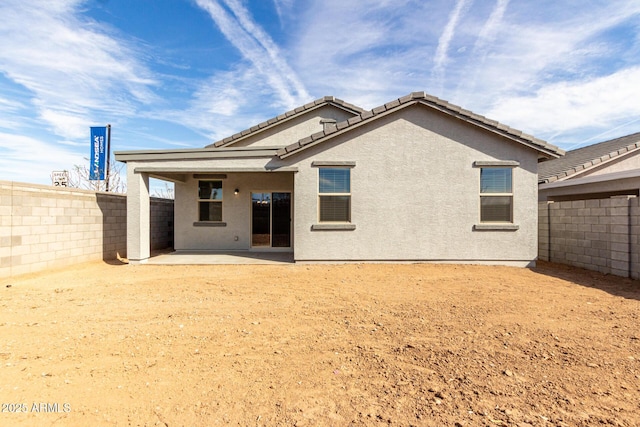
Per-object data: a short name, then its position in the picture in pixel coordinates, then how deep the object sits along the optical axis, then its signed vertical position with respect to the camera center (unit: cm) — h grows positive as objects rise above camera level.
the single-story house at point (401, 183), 945 +99
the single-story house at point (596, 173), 1063 +170
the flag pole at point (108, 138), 1882 +462
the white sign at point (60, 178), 1357 +160
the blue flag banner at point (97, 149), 1812 +383
